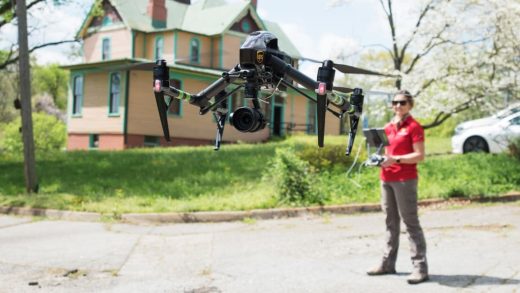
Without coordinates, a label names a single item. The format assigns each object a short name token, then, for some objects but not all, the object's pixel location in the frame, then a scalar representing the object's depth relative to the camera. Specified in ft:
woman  22.66
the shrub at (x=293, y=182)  44.50
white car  60.59
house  72.54
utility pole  48.29
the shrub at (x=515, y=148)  54.90
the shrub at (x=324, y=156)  54.54
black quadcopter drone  5.93
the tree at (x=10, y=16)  63.77
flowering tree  63.00
